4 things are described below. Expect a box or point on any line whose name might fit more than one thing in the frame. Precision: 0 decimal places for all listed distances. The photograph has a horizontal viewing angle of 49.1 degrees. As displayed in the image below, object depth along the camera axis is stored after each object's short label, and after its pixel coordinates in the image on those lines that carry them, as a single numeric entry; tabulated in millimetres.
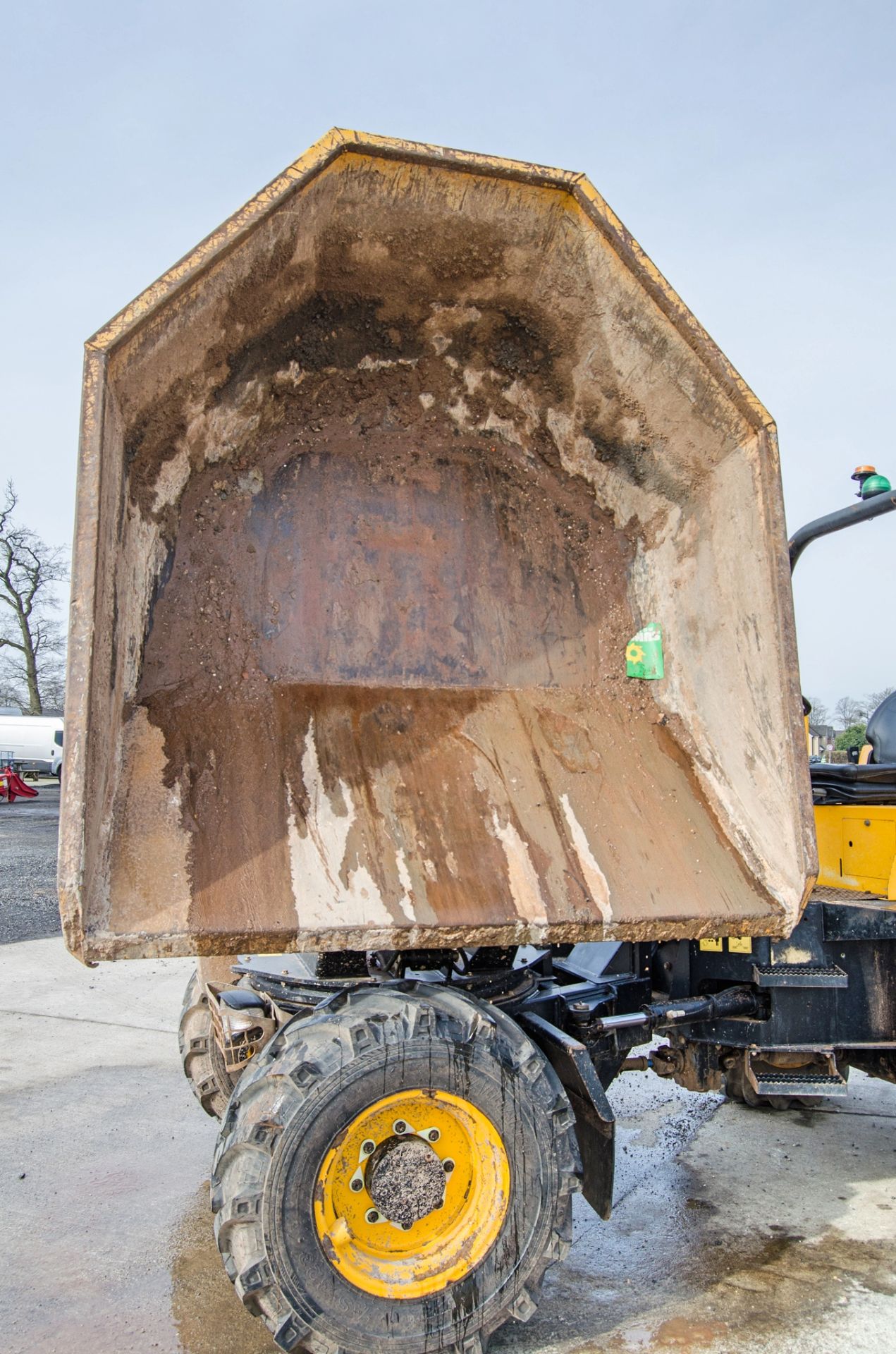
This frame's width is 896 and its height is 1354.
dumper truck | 2580
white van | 32938
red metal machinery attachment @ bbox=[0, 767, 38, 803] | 24359
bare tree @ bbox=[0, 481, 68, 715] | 35156
